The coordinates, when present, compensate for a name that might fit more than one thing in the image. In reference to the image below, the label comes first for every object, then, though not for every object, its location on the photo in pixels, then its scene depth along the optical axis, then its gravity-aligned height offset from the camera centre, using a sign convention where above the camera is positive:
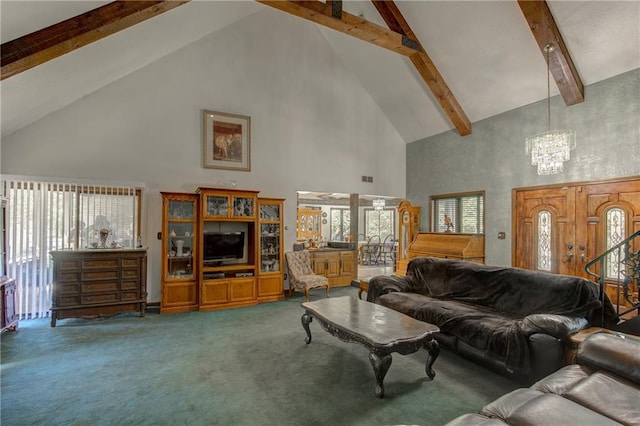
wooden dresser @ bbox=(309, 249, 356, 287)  6.75 -1.16
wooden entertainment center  5.09 -0.68
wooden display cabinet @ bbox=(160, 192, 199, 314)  4.99 -0.66
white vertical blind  4.35 -0.19
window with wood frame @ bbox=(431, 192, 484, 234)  6.38 +0.01
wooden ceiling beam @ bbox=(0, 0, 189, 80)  2.56 +1.63
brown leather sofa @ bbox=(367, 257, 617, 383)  2.70 -1.09
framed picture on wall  5.62 +1.35
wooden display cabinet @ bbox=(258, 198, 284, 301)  5.76 -0.69
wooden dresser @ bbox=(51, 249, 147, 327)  4.27 -1.01
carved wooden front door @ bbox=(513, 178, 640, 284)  4.25 -0.13
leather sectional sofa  1.56 -1.05
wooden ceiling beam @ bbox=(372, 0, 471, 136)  5.27 +2.64
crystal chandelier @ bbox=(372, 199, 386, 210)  9.54 +0.32
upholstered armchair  5.64 -1.21
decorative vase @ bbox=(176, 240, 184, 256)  5.19 -0.58
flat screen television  5.34 -0.61
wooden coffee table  2.55 -1.08
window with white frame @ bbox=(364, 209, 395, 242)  12.62 -0.41
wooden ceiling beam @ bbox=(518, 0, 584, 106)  3.96 +2.29
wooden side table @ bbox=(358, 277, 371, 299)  5.40 -1.26
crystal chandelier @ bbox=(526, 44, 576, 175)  3.88 +0.84
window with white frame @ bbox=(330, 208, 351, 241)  12.96 -0.43
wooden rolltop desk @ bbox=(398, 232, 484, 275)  5.99 -0.69
